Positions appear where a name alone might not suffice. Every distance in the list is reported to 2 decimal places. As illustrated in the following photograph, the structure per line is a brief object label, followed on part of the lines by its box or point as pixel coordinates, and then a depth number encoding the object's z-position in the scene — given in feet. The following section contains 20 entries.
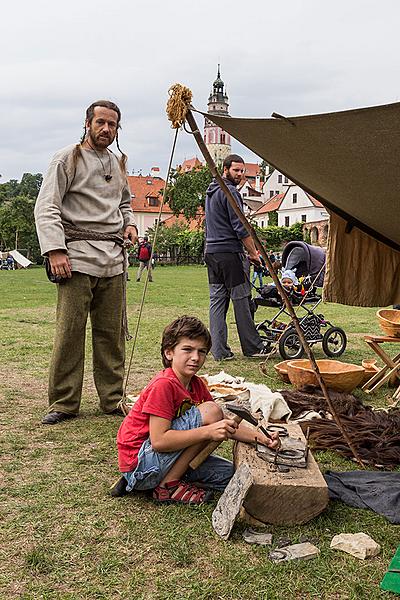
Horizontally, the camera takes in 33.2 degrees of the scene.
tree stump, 8.64
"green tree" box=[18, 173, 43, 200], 249.59
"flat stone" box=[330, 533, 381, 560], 7.98
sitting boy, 9.14
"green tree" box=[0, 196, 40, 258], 122.11
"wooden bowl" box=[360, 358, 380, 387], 17.02
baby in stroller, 22.21
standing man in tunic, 12.91
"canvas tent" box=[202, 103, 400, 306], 8.51
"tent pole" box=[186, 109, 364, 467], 10.22
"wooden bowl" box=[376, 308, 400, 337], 17.25
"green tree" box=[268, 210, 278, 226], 184.03
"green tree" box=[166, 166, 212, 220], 135.54
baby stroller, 21.16
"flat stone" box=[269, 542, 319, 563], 7.84
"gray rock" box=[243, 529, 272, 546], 8.26
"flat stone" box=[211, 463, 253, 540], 8.39
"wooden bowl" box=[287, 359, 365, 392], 15.79
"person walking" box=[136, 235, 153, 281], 67.80
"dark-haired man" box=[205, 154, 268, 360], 20.16
